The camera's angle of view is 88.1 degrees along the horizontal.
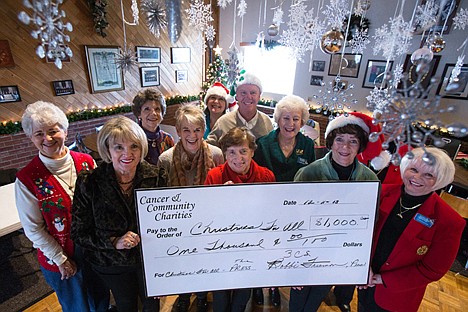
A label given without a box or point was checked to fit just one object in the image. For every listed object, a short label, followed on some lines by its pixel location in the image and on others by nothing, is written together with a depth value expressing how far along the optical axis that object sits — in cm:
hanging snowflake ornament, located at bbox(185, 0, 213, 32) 314
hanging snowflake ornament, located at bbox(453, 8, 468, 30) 278
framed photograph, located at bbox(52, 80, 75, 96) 405
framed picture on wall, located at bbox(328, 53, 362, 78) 495
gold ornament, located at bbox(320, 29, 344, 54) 178
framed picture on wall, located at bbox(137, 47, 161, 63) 526
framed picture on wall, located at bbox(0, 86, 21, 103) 352
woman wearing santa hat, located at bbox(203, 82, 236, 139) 246
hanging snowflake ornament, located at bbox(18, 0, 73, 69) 71
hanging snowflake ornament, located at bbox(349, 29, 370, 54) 432
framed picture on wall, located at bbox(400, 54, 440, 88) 419
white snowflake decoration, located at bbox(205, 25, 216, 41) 333
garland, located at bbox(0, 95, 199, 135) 354
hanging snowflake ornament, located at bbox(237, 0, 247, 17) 246
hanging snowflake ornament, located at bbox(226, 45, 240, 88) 288
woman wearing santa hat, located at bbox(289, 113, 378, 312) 131
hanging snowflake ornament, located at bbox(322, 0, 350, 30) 230
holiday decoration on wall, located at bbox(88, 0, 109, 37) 412
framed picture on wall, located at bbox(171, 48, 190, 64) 595
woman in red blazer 115
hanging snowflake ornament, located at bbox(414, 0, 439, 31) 174
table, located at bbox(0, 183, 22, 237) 173
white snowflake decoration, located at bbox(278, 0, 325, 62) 361
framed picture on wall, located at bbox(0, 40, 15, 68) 342
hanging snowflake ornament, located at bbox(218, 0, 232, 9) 234
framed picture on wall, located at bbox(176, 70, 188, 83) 618
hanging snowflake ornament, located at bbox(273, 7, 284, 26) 248
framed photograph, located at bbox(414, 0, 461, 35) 356
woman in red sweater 130
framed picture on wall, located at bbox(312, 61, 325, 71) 541
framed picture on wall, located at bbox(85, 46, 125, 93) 439
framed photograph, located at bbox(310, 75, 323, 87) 550
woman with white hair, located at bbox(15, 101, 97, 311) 123
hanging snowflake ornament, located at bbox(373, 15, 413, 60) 251
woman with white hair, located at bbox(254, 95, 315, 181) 167
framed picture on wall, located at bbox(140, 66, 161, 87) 538
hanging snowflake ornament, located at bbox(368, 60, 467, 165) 58
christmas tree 551
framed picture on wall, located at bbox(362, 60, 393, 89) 470
